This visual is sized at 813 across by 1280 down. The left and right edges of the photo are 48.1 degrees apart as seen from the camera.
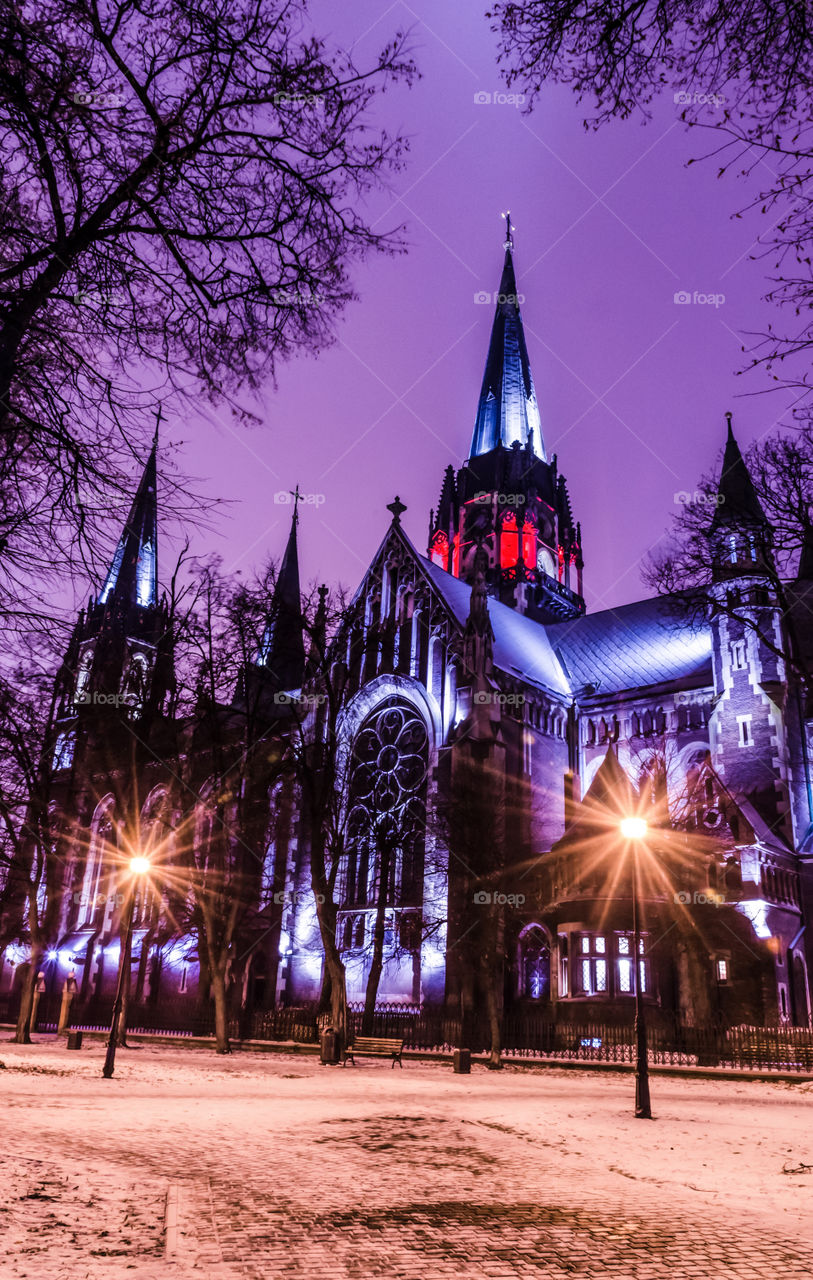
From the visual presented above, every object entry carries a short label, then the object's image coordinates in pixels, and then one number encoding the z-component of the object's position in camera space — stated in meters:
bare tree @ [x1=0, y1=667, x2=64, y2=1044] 27.08
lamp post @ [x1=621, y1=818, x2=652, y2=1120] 12.94
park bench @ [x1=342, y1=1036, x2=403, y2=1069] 23.45
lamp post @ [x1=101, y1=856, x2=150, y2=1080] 16.52
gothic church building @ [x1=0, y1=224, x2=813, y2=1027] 30.73
